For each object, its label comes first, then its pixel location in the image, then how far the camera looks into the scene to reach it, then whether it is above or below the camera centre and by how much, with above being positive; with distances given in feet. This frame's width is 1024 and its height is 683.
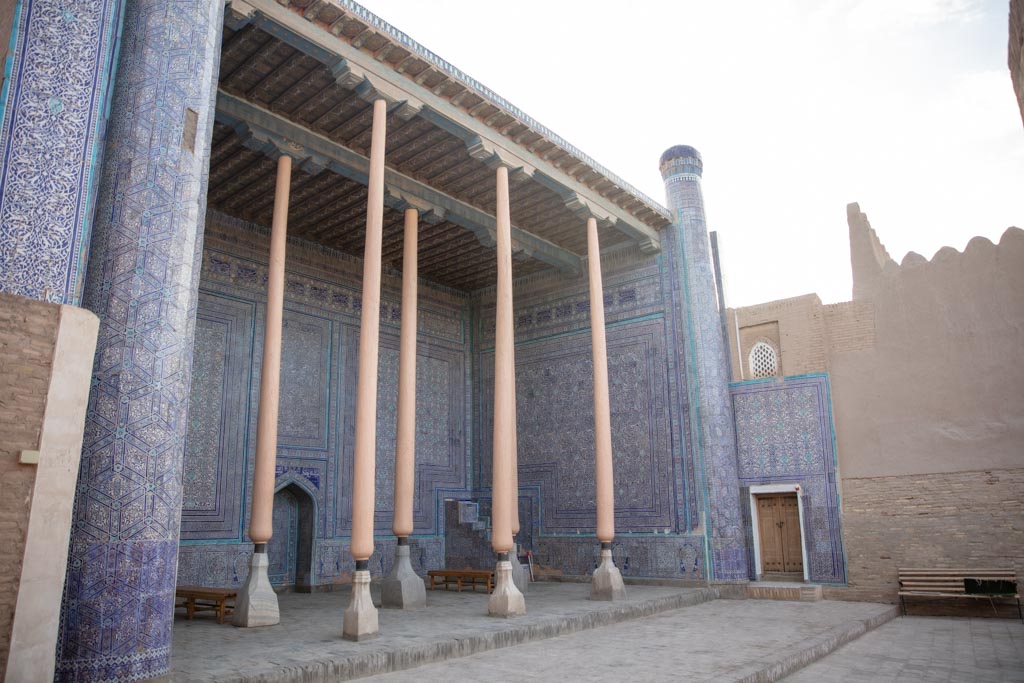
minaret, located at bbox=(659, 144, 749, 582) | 32.94 +6.40
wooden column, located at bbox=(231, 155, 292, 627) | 21.02 +1.70
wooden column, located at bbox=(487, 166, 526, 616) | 22.67 +2.39
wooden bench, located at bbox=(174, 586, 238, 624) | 21.89 -2.27
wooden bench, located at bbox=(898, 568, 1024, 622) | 27.25 -2.68
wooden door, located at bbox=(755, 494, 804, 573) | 33.12 -0.91
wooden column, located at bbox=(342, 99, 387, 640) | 18.60 +2.11
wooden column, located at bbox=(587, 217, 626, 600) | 27.37 +1.89
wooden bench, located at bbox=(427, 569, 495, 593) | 30.60 -2.57
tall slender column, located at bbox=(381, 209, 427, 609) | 24.40 +0.68
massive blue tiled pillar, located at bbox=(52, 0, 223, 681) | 13.25 +3.18
